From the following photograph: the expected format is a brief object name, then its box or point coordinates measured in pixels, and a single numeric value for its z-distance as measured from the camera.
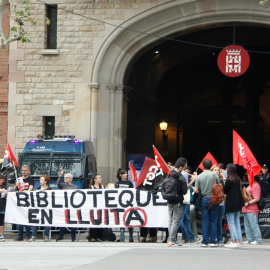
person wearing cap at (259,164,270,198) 24.89
